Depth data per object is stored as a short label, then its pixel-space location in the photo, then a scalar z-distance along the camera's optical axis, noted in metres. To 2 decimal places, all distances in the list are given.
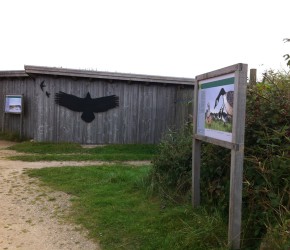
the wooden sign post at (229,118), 3.53
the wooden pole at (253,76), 5.10
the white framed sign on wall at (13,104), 14.62
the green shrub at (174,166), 5.66
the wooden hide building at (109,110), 12.69
